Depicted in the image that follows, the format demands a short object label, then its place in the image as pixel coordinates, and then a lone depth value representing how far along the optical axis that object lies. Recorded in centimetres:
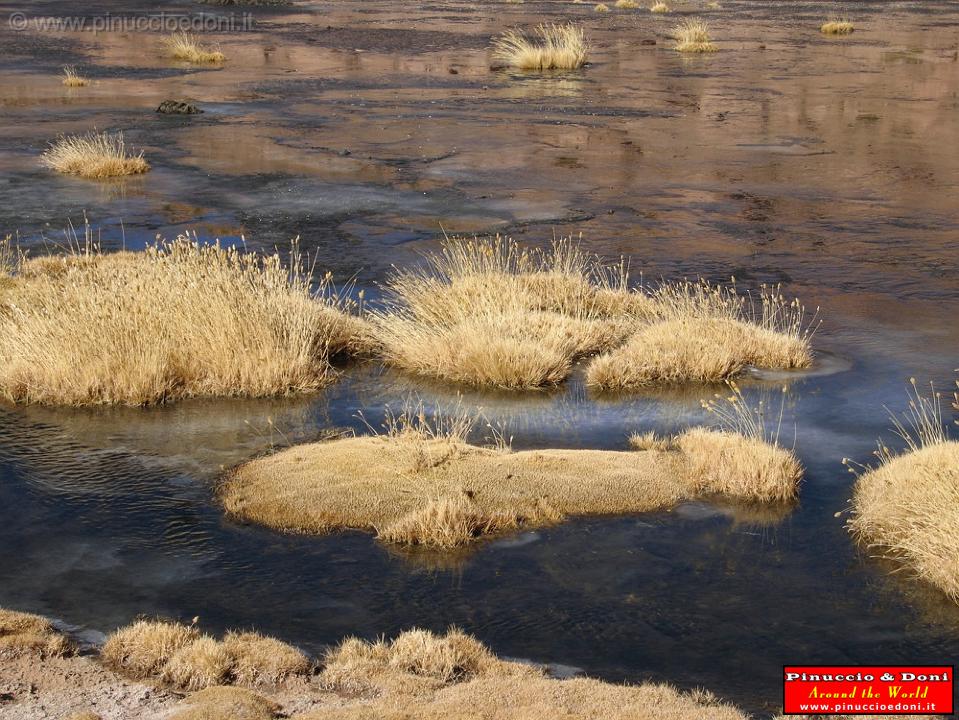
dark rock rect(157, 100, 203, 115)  2706
